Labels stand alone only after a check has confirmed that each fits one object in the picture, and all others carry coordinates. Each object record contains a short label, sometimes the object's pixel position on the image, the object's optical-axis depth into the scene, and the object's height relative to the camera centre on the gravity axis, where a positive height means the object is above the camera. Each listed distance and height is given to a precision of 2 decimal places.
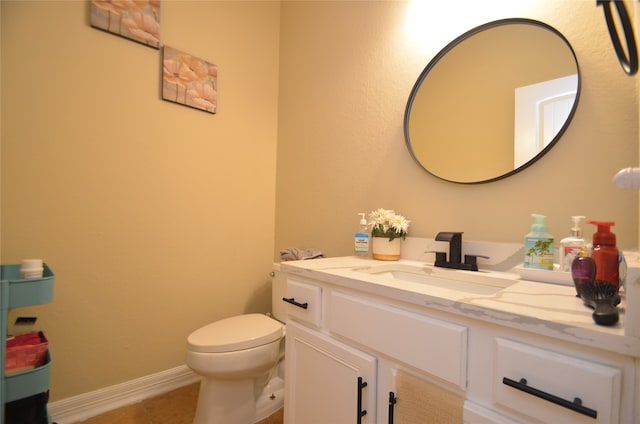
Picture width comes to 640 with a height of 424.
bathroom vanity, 0.47 -0.31
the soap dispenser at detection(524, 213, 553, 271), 0.87 -0.10
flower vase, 1.29 -0.17
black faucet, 1.06 -0.16
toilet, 1.21 -0.70
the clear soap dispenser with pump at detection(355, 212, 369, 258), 1.36 -0.16
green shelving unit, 0.88 -0.40
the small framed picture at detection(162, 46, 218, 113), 1.62 +0.77
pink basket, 0.93 -0.52
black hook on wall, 0.49 +0.33
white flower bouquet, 1.27 -0.06
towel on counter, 1.58 -0.25
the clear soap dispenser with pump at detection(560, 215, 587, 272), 0.80 -0.09
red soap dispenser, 0.62 -0.09
